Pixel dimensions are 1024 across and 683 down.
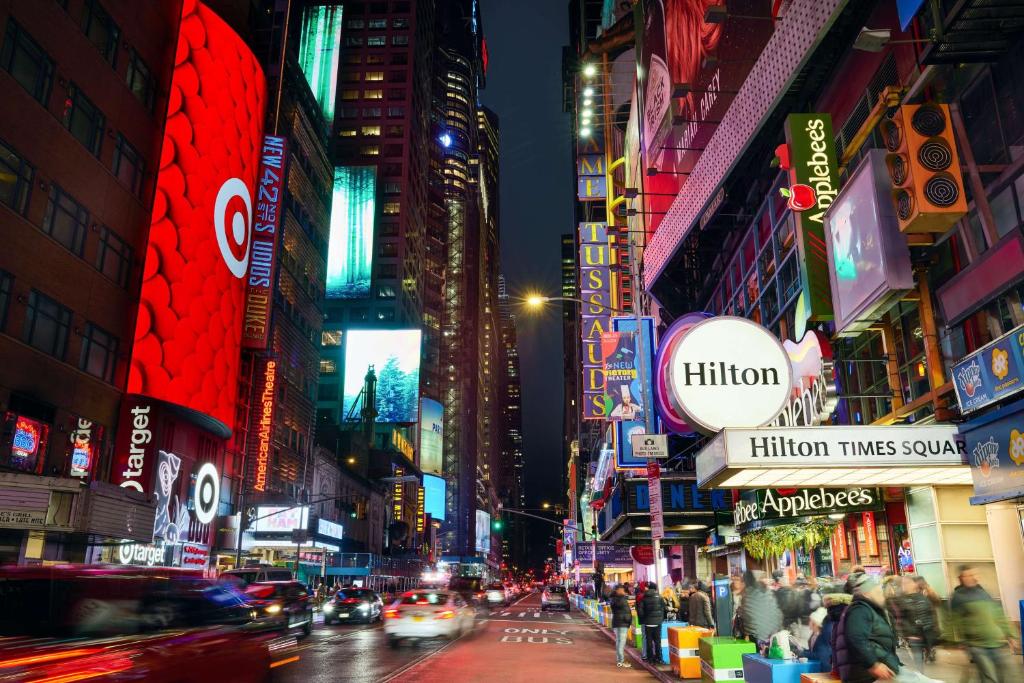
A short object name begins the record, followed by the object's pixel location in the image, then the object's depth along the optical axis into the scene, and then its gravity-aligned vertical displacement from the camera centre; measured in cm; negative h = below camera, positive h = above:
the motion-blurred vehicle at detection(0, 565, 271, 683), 644 -55
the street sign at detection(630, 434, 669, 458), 1725 +252
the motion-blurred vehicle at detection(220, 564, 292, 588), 2998 -28
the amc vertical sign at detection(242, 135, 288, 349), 4688 +1774
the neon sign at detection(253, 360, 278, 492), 5047 +868
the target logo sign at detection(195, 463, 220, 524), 4201 +390
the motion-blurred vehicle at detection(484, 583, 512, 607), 5522 -210
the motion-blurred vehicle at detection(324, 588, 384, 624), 3328 -166
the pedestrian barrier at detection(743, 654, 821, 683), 981 -129
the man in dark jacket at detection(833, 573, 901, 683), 711 -67
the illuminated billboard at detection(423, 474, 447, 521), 13588 +1202
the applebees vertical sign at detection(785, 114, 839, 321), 1695 +812
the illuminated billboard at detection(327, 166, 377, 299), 11225 +4586
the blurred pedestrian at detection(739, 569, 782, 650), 1347 -80
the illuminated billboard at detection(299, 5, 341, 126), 9749 +6578
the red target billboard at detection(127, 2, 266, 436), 3688 +1637
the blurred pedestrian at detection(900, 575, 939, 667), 1241 -77
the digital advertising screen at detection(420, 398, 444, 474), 13300 +2184
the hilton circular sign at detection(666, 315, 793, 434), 1470 +347
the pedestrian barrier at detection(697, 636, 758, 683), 1359 -156
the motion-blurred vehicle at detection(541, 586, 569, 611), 5275 -220
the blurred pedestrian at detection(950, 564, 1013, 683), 947 -78
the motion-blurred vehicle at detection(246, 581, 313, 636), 2358 -107
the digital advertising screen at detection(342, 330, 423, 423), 9662 +2365
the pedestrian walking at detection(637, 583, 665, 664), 1805 -121
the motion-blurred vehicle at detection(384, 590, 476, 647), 2280 -145
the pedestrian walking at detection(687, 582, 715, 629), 1731 -95
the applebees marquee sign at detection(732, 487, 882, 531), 1666 +137
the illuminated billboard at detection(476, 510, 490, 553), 19362 +723
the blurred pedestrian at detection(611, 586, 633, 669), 1792 -128
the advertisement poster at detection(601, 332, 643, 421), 3175 +786
